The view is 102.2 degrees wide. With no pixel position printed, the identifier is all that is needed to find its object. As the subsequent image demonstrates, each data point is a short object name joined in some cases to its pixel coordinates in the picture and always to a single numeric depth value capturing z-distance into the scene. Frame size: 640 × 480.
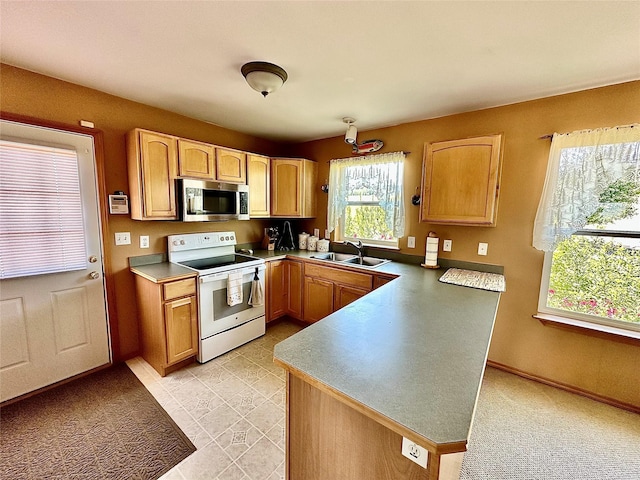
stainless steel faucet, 3.08
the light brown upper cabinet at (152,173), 2.21
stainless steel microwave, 2.45
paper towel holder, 2.58
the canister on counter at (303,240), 3.58
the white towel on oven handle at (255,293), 2.74
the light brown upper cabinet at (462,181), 2.10
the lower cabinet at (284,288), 3.08
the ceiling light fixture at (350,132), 2.71
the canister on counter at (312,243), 3.50
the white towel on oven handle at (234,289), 2.50
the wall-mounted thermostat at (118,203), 2.26
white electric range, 2.40
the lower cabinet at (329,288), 2.61
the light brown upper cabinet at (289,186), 3.31
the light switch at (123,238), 2.34
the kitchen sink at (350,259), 3.03
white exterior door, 1.86
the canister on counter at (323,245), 3.47
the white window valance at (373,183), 2.85
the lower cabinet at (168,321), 2.16
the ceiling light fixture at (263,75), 1.67
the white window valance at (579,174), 1.79
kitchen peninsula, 0.76
